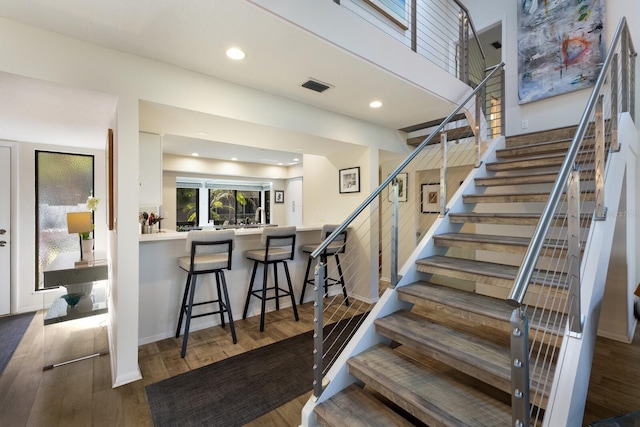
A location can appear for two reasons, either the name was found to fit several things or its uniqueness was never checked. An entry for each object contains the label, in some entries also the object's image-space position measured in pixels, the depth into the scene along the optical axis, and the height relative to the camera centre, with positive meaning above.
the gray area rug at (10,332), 2.55 -1.26
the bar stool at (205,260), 2.59 -0.46
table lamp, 3.08 -0.12
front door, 3.50 -0.23
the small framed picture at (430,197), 5.30 +0.26
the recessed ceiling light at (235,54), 2.11 +1.17
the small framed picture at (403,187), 5.14 +0.43
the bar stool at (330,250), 3.69 -0.50
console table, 2.66 -0.81
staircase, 1.39 -0.76
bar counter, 2.77 -0.76
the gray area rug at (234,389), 1.84 -1.28
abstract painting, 3.58 +2.17
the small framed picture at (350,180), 4.14 +0.45
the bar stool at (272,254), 3.11 -0.48
